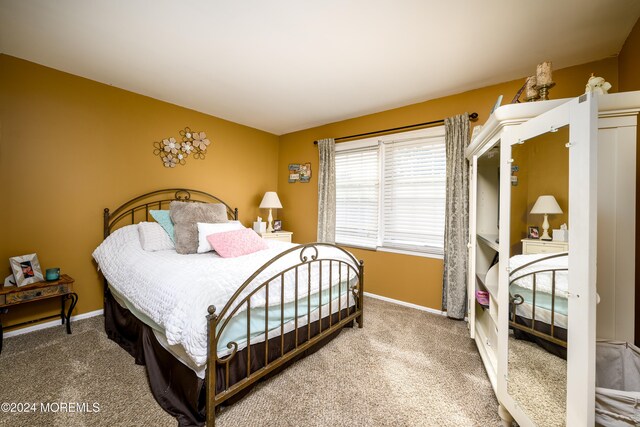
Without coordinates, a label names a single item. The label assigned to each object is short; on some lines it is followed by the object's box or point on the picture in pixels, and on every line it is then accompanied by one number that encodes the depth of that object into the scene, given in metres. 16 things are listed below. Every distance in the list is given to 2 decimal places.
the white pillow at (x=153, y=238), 2.53
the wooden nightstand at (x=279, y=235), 3.97
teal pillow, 2.79
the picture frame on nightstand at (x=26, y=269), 2.19
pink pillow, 2.40
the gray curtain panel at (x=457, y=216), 2.79
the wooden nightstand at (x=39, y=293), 2.06
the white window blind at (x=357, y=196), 3.61
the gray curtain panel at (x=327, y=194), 3.88
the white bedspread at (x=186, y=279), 1.37
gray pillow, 2.57
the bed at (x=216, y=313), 1.38
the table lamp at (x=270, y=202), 4.03
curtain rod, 2.78
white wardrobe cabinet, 0.98
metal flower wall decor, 3.25
